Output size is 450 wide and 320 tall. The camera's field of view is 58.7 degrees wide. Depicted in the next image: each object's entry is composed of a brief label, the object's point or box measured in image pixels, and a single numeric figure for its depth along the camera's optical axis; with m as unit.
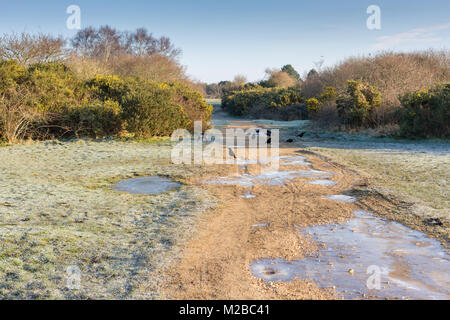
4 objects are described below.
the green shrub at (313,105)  28.30
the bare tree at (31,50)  22.75
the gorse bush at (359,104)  20.50
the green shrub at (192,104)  20.43
